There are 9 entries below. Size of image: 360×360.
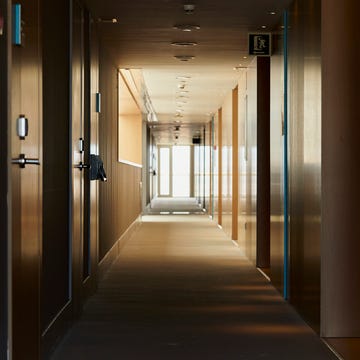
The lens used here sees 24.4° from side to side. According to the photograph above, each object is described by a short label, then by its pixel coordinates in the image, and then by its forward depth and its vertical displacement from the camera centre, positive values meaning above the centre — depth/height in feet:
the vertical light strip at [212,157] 73.82 +0.81
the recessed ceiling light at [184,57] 36.73 +4.85
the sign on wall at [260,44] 30.30 +4.44
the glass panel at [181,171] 159.53 -0.88
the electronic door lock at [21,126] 13.47 +0.67
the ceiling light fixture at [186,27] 29.30 +4.94
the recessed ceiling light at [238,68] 40.38 +4.80
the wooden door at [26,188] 13.41 -0.35
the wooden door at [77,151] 22.25 +0.45
